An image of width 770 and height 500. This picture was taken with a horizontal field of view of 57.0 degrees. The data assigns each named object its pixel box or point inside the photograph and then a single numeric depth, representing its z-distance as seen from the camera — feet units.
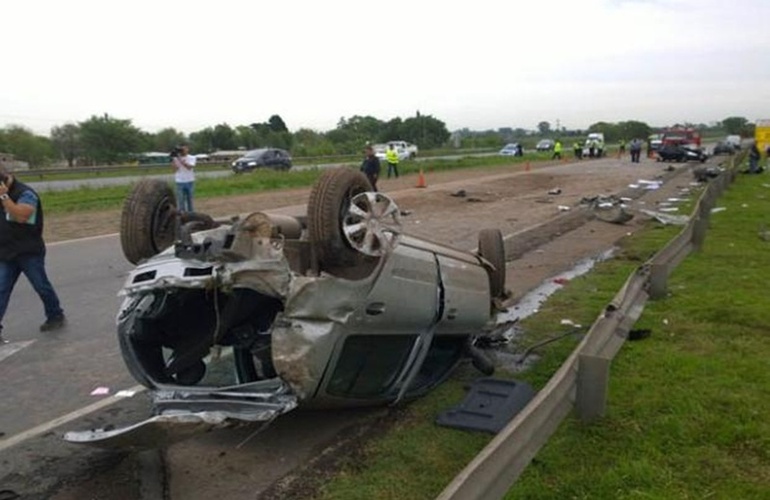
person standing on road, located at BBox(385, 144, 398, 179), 102.22
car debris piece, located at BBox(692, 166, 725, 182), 77.97
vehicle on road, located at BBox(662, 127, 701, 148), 137.49
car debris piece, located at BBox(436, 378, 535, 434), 14.03
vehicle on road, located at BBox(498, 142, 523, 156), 195.93
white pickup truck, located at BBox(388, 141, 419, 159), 167.27
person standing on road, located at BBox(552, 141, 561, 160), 171.10
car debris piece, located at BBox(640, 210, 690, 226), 44.62
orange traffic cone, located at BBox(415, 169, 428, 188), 83.18
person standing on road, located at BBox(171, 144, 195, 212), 48.11
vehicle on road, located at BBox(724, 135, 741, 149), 194.34
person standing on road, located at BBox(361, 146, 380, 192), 63.77
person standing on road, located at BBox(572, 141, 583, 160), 176.04
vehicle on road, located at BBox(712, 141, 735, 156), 179.17
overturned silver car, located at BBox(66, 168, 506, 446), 11.81
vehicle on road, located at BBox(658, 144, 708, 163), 129.80
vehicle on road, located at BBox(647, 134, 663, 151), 143.62
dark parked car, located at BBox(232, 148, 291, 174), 120.88
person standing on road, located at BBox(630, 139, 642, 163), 139.33
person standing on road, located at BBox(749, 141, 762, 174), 97.25
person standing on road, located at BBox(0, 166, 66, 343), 21.76
